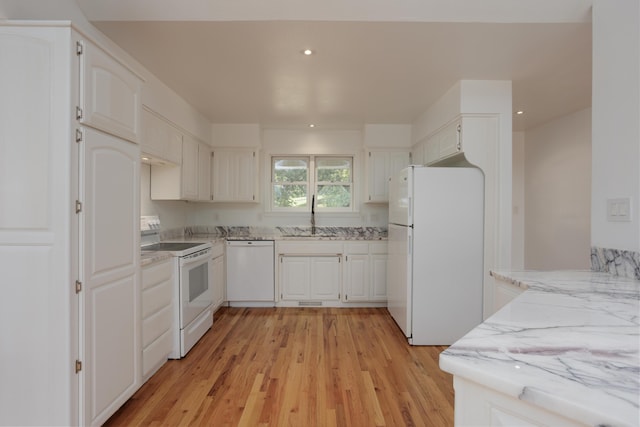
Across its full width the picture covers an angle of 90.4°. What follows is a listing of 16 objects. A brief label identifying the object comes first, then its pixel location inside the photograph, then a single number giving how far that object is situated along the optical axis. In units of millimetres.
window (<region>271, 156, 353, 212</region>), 4586
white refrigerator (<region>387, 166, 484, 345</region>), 2889
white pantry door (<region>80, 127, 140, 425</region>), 1542
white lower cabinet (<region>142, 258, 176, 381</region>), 2152
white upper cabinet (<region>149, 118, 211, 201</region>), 2826
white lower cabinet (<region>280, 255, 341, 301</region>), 3971
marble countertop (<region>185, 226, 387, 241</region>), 4406
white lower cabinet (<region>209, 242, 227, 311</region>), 3503
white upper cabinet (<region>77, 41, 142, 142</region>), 1512
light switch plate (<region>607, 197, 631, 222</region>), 1639
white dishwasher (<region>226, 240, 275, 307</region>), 3953
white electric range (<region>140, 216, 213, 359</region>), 2605
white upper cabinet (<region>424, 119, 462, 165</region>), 2875
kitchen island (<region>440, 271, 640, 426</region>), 548
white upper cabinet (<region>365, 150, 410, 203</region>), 4180
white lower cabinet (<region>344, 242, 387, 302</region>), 3951
